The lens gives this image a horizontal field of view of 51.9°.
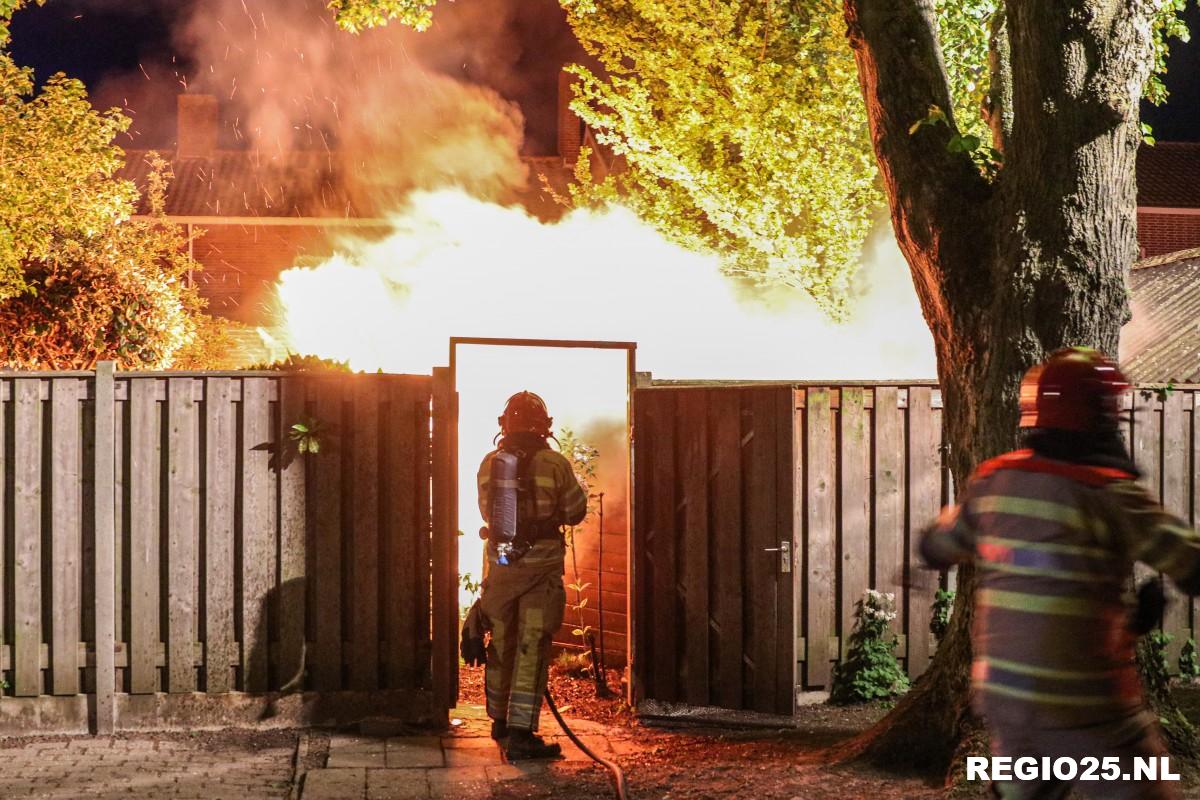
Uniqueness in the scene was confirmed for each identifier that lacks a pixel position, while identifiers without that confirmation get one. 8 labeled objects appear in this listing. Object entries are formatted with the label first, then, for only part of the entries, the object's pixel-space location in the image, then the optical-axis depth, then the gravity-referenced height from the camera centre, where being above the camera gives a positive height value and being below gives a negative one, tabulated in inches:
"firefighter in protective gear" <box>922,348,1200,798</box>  139.9 -18.3
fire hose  243.1 -73.7
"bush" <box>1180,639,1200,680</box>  354.0 -70.9
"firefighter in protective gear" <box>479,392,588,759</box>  286.5 -36.4
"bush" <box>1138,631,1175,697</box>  245.1 -50.9
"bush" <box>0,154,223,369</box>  612.4 +52.2
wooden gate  311.1 -34.7
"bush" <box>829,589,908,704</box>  334.0 -67.2
